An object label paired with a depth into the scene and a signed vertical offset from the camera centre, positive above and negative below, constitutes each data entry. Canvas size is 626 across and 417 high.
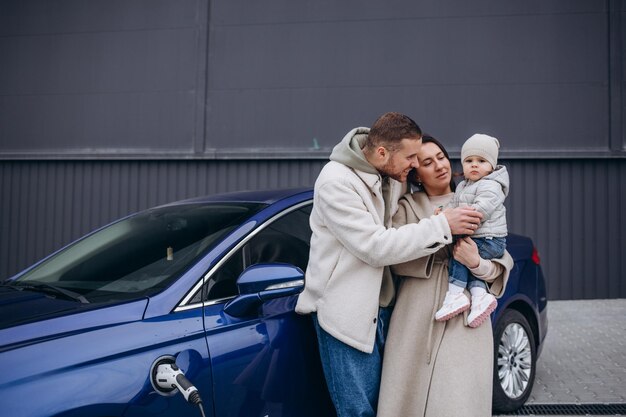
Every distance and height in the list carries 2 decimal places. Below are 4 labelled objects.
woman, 2.45 -0.50
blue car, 1.98 -0.35
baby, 2.49 +0.06
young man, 2.29 -0.06
